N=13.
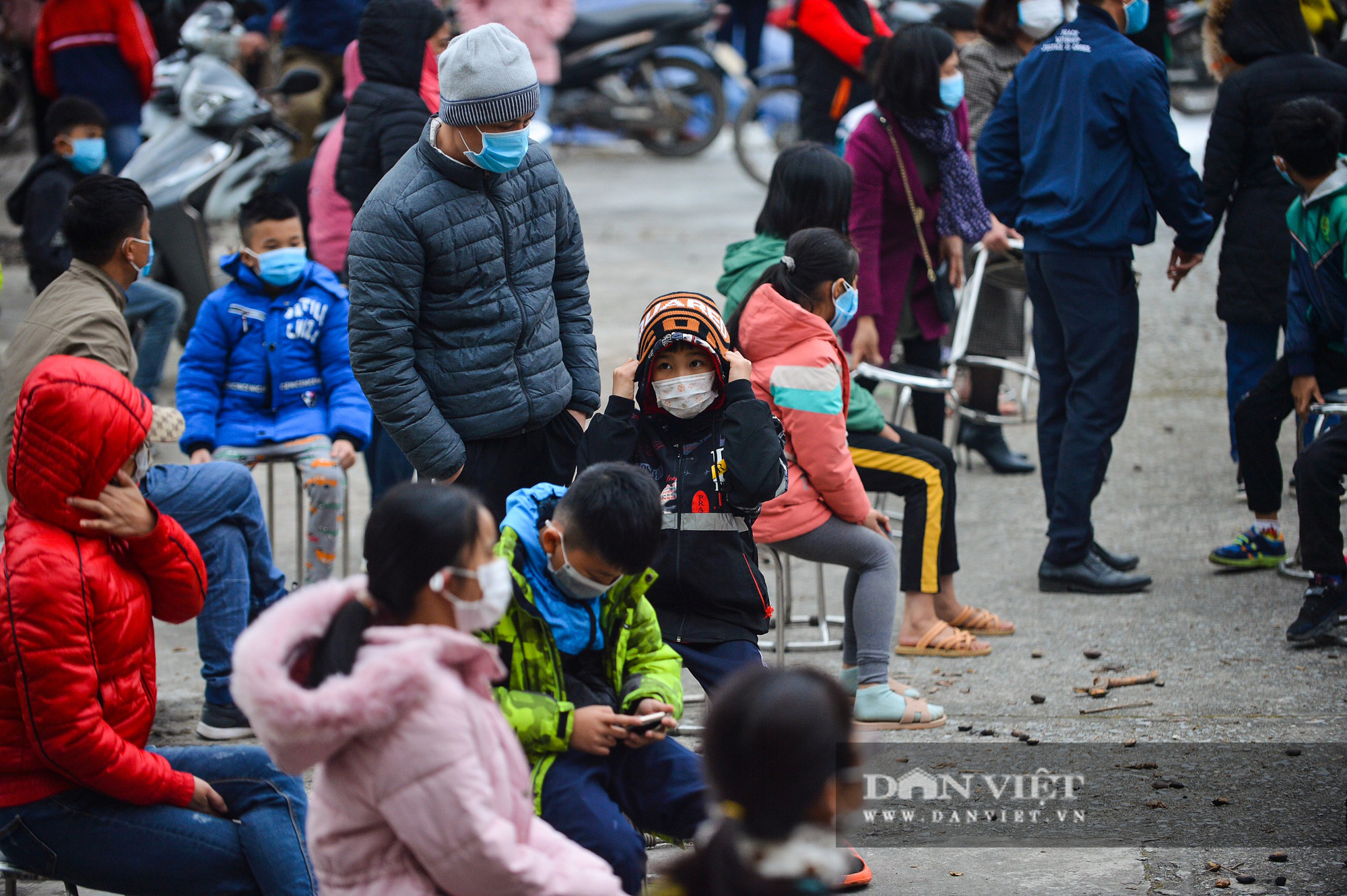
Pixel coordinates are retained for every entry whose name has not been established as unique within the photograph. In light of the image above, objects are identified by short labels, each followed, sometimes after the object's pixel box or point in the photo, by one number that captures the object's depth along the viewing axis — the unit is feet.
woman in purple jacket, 35.63
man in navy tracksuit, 32.35
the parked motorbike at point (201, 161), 48.85
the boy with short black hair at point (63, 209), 41.29
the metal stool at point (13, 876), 18.57
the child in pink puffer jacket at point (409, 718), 14.03
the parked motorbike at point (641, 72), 85.30
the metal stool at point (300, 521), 32.96
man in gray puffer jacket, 23.57
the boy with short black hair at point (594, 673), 18.25
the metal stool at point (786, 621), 28.09
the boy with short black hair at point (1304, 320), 31.07
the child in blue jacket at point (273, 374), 31.76
